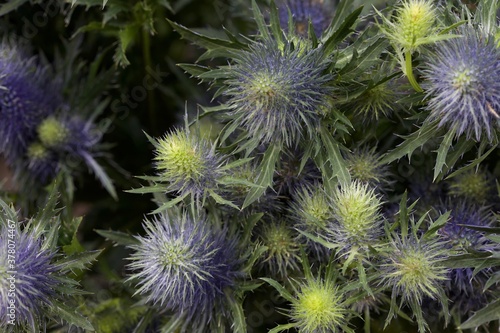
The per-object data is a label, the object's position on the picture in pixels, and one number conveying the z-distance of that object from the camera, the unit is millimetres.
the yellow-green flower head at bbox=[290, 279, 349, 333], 439
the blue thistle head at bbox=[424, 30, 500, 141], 430
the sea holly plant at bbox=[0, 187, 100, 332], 442
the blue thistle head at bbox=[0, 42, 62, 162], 508
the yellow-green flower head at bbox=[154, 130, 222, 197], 441
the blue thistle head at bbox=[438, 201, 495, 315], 458
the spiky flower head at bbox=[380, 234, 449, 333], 436
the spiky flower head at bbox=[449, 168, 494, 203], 474
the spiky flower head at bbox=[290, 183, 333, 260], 454
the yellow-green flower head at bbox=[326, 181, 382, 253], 438
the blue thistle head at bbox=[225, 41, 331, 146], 442
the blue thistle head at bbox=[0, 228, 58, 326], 439
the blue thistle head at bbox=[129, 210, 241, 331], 446
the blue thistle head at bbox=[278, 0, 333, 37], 505
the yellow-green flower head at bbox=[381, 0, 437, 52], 431
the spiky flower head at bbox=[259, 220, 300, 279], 464
